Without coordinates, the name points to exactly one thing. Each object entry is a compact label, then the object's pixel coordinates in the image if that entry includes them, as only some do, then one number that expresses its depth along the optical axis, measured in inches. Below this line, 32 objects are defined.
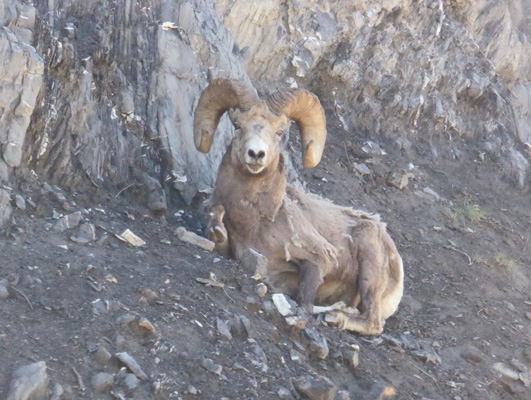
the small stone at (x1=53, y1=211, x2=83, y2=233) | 634.8
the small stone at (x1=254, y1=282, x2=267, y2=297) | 654.5
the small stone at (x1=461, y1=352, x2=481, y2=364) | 748.0
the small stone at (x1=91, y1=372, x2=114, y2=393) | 462.6
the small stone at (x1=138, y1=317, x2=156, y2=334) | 528.1
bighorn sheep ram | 748.6
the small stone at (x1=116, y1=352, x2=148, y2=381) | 486.3
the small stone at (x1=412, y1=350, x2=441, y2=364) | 720.3
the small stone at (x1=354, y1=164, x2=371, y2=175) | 1155.3
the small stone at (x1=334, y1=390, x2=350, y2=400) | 549.1
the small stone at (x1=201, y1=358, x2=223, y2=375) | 520.1
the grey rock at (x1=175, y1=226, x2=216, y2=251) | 716.7
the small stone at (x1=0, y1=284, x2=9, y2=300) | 518.3
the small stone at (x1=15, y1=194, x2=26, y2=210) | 637.3
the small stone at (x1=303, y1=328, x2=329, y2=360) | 628.7
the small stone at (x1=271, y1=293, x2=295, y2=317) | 649.0
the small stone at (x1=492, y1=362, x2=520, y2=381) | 729.6
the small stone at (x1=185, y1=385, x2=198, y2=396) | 493.4
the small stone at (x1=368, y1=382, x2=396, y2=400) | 594.5
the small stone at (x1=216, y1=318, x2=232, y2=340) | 571.8
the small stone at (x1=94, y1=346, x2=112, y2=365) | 485.4
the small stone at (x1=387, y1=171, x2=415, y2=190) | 1167.6
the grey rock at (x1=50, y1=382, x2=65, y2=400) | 442.5
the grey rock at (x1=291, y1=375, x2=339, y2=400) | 536.4
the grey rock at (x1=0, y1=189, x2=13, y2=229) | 606.2
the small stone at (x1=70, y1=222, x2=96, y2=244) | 630.5
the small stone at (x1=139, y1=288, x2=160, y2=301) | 575.6
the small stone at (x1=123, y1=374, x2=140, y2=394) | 472.1
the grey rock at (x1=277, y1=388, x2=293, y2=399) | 529.7
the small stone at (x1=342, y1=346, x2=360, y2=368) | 637.9
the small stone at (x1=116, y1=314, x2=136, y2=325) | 525.0
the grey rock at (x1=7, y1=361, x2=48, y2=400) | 428.5
